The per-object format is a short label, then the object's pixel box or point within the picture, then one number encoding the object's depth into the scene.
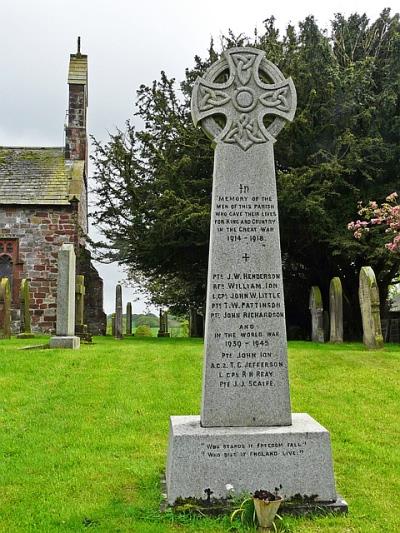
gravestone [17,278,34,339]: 18.78
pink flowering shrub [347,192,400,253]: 14.12
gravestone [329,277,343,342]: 16.38
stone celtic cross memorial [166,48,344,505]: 4.78
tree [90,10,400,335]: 18.41
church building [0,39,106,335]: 22.62
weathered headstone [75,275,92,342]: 16.78
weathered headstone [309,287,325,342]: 17.30
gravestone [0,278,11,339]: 17.22
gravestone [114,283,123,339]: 18.98
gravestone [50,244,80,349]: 14.06
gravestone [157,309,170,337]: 26.90
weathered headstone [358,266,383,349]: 13.86
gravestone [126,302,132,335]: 26.28
